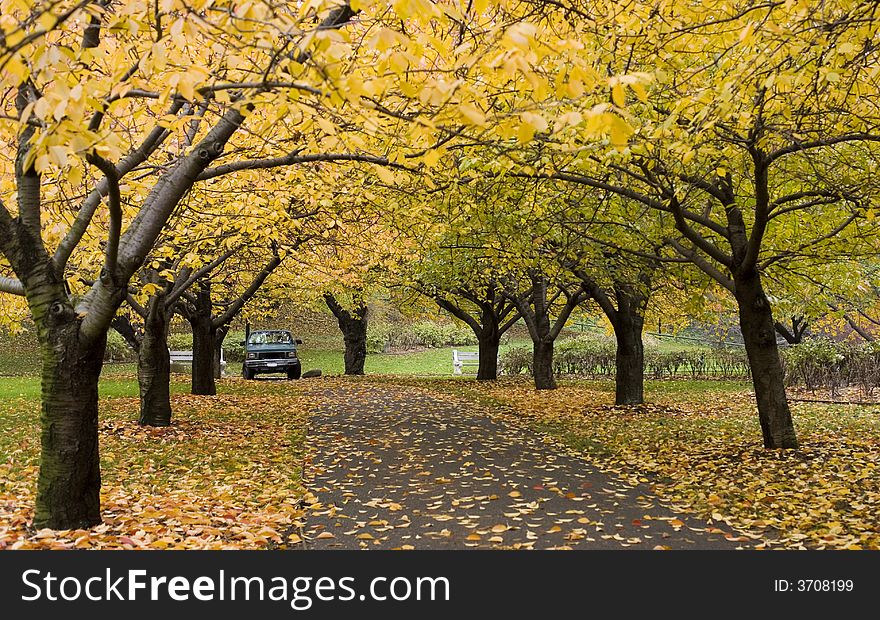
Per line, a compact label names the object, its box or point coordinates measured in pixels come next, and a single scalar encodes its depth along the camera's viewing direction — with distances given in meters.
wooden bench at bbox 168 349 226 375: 31.66
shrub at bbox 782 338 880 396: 16.69
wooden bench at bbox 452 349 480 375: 31.89
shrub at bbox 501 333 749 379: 24.16
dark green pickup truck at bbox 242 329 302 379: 25.58
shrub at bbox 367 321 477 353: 42.16
